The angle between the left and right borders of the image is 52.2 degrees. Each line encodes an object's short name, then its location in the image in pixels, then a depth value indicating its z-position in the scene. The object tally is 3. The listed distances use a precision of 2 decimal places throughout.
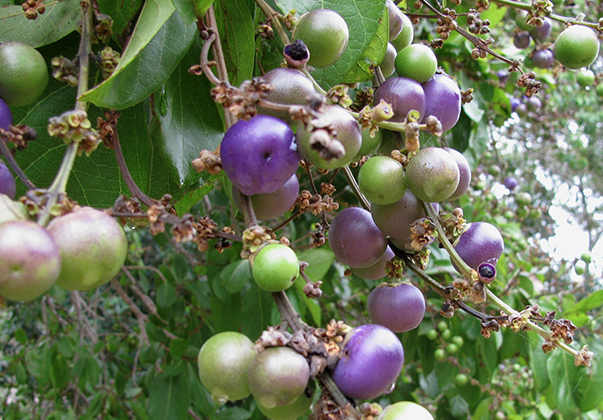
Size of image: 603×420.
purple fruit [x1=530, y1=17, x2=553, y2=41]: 0.28
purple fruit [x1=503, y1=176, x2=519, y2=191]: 0.50
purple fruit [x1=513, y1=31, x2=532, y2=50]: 0.29
